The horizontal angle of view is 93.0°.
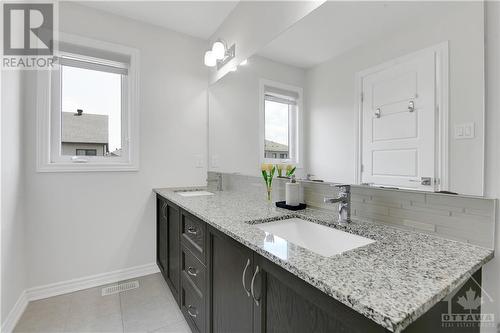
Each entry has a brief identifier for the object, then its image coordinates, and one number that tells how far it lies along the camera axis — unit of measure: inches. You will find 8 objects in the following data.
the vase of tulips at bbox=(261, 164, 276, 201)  67.4
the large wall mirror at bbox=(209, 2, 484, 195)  33.3
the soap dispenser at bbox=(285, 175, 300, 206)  58.3
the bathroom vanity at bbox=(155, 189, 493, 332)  21.8
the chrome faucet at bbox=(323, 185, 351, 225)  45.2
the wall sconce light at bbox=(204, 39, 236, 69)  90.5
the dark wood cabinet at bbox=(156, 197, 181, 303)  70.8
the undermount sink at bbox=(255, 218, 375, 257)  41.3
